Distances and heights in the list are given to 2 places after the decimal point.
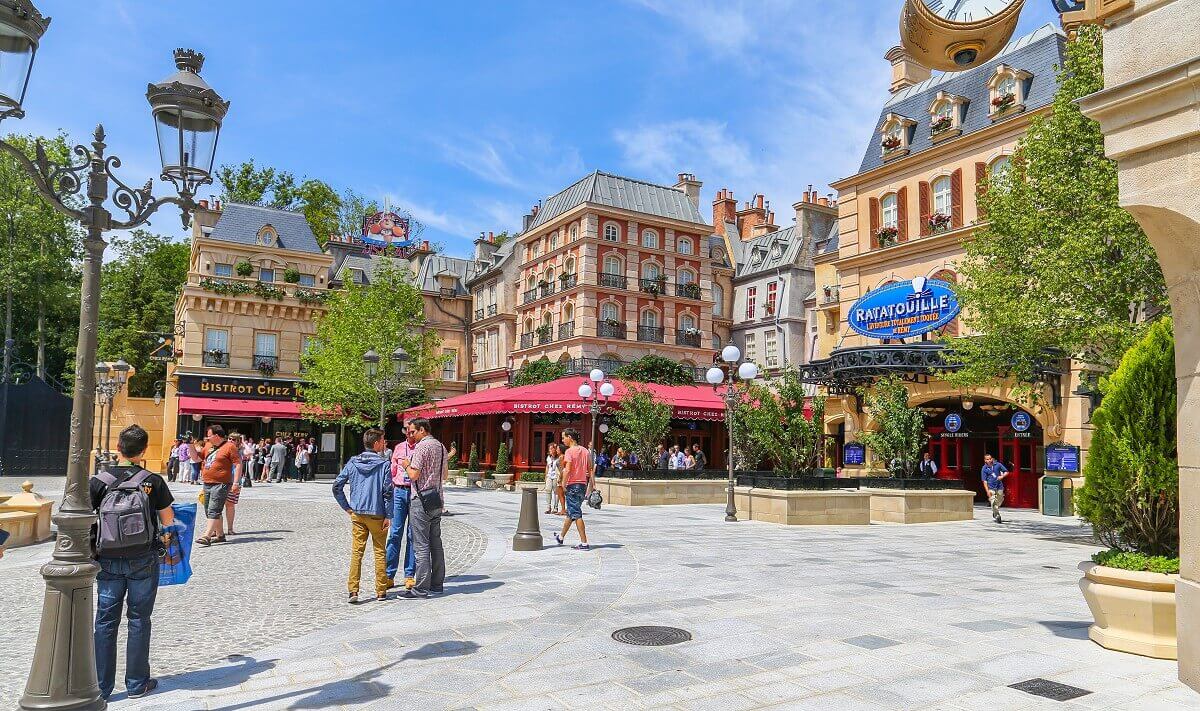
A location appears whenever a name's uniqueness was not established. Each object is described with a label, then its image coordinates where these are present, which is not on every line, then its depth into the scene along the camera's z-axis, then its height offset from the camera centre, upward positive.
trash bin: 20.25 -1.24
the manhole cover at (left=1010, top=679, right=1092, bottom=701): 5.01 -1.51
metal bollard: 11.66 -1.29
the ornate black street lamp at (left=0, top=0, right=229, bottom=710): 4.16 -0.43
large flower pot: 5.83 -1.19
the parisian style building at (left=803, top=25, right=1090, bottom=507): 22.73 +6.12
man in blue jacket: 7.92 -0.67
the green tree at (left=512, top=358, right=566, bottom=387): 34.66 +2.78
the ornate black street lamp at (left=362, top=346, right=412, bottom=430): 16.59 +1.55
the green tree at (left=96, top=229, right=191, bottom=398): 42.84 +6.94
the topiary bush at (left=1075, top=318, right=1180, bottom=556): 6.23 -0.06
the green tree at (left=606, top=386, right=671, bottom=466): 22.84 +0.38
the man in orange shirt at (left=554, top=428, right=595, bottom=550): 11.74 -0.61
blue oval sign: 22.88 +3.87
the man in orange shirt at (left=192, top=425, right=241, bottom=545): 11.91 -0.71
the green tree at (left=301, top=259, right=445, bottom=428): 33.59 +3.72
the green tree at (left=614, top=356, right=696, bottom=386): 34.06 +2.84
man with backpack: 4.88 -0.75
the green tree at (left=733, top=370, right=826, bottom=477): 17.56 +0.21
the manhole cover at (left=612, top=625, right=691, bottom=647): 6.31 -1.55
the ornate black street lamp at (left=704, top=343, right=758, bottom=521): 16.73 +1.30
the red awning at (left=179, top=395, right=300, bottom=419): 35.62 +1.05
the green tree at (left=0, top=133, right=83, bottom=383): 39.53 +8.08
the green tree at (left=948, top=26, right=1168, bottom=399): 13.33 +3.23
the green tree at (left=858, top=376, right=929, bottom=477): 17.84 +0.27
